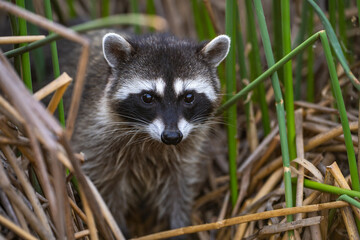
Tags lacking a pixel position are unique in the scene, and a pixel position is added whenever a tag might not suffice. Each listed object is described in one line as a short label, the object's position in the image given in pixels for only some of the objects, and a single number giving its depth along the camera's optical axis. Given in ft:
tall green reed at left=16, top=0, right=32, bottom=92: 9.04
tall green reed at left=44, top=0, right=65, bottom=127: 9.21
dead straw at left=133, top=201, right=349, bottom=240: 9.37
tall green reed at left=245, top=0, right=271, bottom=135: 11.34
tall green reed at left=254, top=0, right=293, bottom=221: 9.33
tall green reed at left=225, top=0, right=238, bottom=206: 10.16
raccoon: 10.18
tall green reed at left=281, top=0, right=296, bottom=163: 9.36
